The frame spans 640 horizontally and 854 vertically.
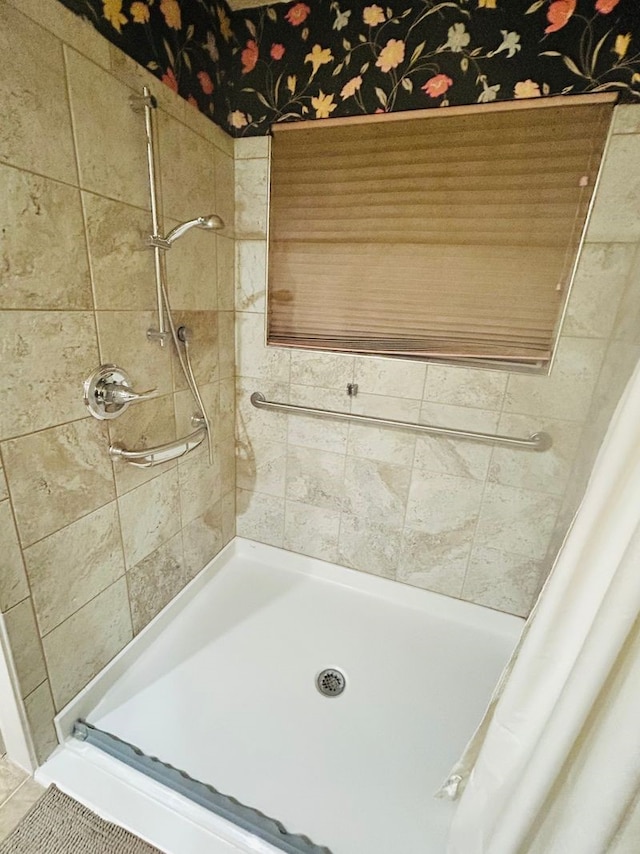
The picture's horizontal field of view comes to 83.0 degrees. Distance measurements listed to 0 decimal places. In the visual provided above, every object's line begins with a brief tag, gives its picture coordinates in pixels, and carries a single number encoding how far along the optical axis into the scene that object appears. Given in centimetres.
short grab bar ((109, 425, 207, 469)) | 107
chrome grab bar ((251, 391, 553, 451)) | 127
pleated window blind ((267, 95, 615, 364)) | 111
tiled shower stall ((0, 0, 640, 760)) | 81
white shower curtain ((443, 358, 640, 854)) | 51
